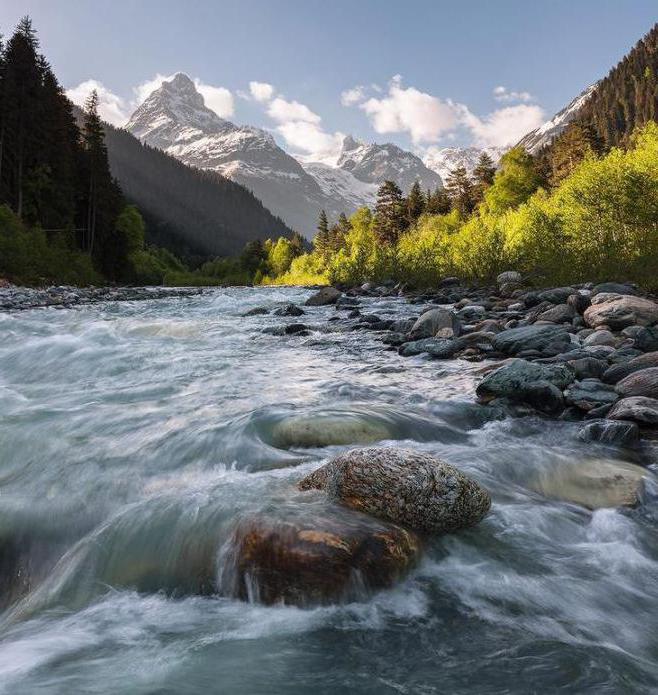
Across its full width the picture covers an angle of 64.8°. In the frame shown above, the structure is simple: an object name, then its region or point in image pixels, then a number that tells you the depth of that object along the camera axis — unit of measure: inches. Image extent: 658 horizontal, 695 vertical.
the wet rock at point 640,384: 240.5
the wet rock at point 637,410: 220.2
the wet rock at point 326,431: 218.8
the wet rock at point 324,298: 960.3
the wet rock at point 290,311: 767.3
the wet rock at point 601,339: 356.5
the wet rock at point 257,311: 786.8
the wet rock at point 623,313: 406.0
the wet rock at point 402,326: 522.9
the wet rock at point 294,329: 560.7
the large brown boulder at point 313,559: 118.2
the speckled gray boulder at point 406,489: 142.3
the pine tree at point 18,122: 1632.6
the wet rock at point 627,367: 273.1
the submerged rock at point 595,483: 173.2
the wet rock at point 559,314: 468.1
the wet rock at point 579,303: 491.2
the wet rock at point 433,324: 473.7
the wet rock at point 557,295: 574.9
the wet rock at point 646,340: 320.5
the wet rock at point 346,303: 842.2
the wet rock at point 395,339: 467.7
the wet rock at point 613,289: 552.1
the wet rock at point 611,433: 211.5
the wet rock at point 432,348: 399.9
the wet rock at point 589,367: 287.1
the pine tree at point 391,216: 3035.7
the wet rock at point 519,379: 266.8
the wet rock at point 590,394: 247.4
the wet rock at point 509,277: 885.2
